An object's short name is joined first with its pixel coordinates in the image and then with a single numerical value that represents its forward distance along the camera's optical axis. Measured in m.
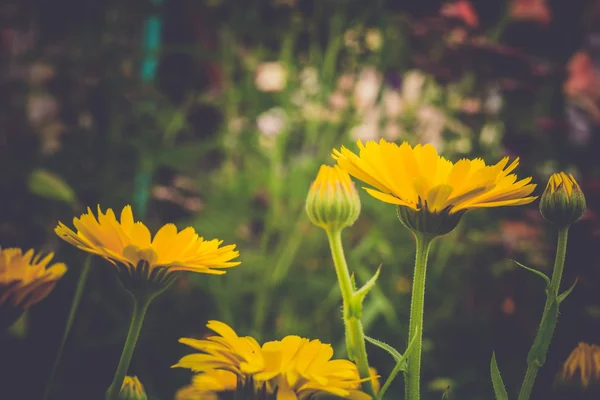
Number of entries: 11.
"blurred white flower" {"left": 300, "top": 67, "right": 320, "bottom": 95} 0.98
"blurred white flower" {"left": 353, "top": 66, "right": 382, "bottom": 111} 0.96
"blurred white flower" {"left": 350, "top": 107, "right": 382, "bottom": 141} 0.96
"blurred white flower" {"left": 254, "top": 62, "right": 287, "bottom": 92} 1.02
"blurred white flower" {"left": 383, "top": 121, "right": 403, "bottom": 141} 1.01
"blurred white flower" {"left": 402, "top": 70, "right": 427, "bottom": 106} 1.05
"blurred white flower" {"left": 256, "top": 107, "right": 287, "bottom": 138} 1.02
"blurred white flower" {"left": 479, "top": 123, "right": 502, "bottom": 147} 0.85
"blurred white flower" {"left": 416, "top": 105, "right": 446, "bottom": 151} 1.02
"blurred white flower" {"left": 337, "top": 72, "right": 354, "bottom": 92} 0.94
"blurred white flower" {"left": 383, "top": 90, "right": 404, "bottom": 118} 1.02
